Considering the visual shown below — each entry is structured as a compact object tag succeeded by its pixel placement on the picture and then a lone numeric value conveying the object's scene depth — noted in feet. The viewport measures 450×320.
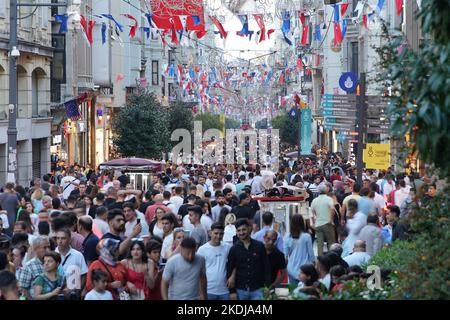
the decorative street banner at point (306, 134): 180.65
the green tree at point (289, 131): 281.95
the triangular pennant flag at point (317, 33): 157.69
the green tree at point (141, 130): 181.47
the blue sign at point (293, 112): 226.67
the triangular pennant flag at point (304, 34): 156.66
